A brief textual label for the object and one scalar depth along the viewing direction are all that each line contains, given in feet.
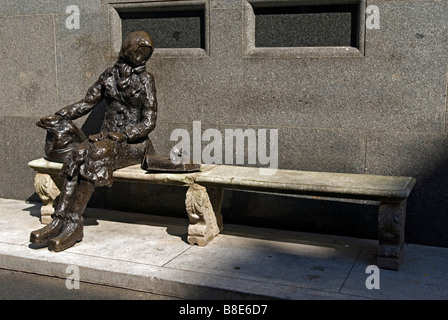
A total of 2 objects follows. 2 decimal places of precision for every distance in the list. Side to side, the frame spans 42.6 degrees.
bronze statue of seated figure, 16.88
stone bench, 15.19
